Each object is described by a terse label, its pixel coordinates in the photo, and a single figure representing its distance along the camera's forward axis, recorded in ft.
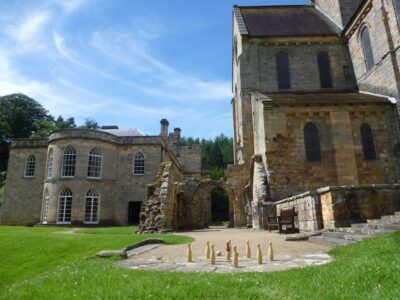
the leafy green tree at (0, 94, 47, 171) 168.55
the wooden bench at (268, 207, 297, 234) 39.58
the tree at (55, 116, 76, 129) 185.37
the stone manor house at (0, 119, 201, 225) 85.92
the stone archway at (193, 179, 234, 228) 79.15
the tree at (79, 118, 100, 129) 208.69
